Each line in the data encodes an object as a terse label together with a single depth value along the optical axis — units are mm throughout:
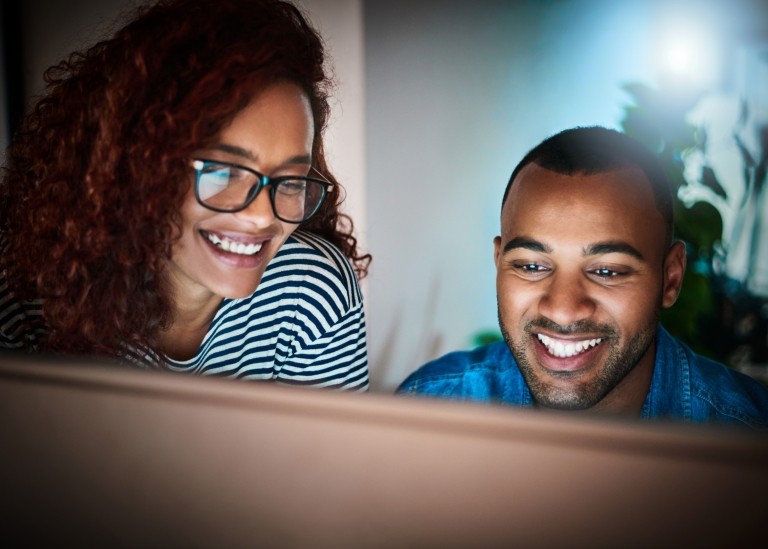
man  1096
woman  937
